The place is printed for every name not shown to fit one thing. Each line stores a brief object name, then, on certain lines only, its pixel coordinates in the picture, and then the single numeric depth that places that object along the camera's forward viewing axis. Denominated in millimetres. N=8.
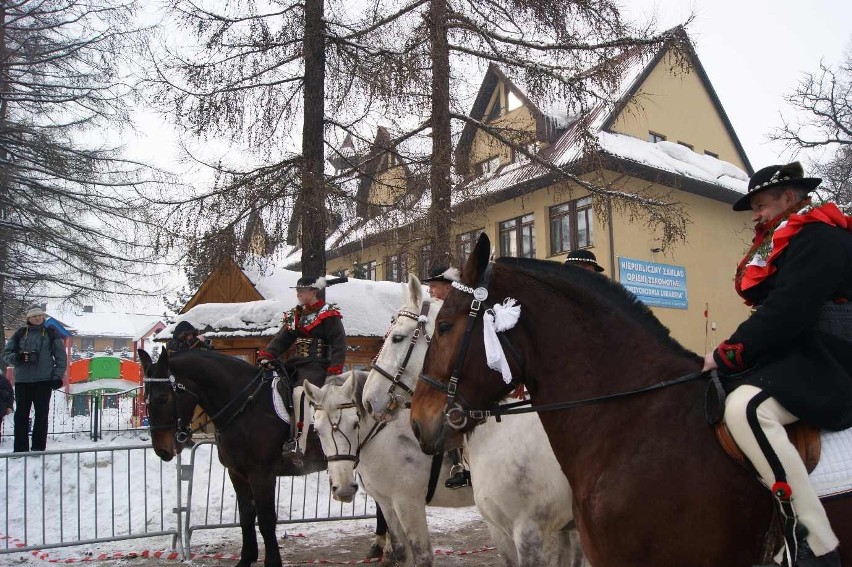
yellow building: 10932
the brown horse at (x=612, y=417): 2510
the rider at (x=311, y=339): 7035
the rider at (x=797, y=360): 2355
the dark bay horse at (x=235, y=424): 6543
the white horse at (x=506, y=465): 4371
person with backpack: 9477
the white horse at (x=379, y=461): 5266
